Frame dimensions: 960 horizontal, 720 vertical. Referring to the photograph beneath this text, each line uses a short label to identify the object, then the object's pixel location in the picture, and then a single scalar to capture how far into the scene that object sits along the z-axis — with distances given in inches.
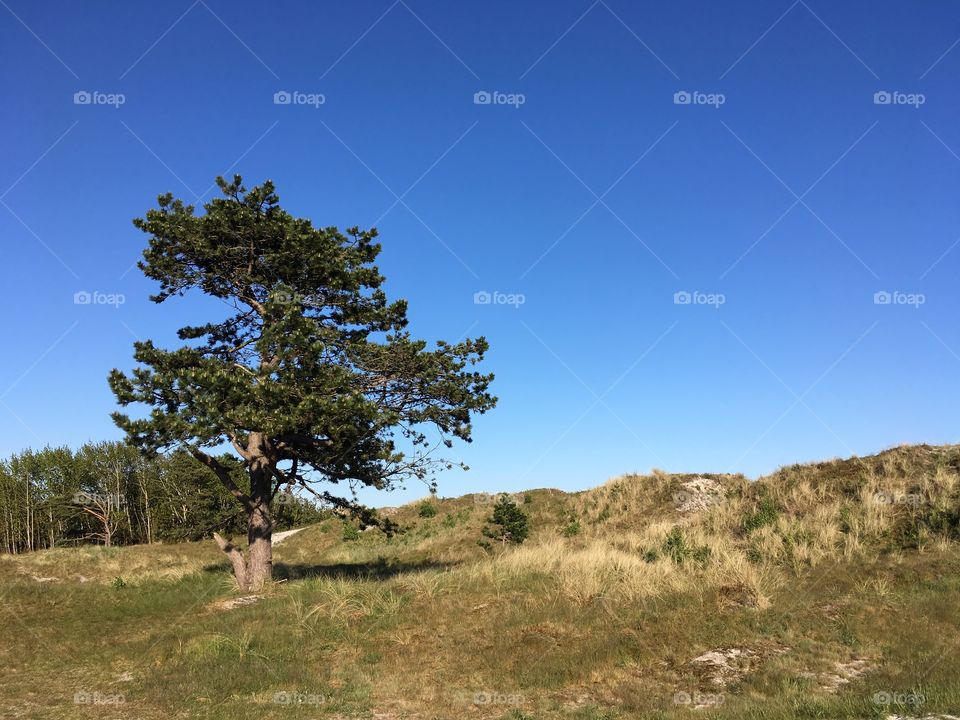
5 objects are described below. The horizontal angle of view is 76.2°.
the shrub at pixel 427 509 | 1656.0
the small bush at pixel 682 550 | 657.6
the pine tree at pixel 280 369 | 646.5
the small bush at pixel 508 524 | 1176.2
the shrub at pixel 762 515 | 840.3
